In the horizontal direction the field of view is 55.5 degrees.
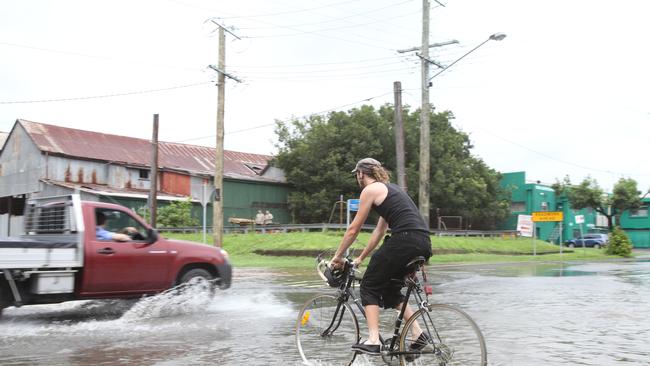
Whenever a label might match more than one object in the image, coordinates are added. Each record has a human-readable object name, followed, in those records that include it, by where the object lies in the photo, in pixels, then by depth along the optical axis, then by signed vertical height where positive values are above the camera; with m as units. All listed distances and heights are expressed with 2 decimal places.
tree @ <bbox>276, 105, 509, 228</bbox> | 44.56 +4.99
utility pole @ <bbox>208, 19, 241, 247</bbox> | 24.11 +2.50
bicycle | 4.94 -0.90
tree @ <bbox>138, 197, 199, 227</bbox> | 38.00 +0.63
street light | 22.59 +6.98
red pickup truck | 8.29 -0.49
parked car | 57.52 -1.18
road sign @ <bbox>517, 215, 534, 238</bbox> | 37.81 +0.13
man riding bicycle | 5.11 -0.14
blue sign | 24.56 +0.89
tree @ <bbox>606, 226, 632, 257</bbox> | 38.88 -1.02
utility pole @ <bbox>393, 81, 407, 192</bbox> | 23.81 +3.77
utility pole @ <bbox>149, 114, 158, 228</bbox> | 30.69 +2.62
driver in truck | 9.06 -0.12
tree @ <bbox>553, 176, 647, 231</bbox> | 54.43 +2.83
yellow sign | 37.09 +0.75
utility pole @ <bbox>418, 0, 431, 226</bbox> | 24.27 +3.54
